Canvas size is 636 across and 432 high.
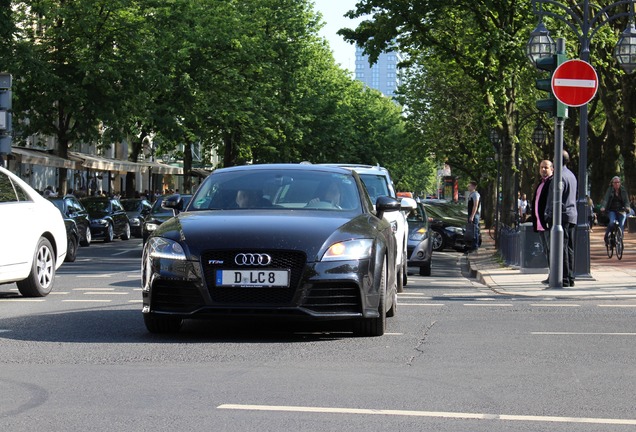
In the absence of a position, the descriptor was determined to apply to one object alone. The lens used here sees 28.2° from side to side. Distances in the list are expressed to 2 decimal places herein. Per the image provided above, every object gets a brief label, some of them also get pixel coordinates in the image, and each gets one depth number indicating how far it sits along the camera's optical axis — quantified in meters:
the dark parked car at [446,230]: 40.22
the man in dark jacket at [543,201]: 18.06
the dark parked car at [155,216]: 26.77
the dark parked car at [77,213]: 35.09
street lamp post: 19.56
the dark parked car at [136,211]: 46.88
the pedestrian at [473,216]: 32.75
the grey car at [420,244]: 23.56
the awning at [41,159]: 46.84
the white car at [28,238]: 13.81
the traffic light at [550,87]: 17.50
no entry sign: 17.56
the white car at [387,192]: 17.03
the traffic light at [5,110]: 29.02
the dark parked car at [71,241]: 26.52
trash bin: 21.81
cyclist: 27.05
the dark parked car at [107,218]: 41.06
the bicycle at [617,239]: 27.83
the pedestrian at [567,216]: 17.53
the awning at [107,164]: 56.91
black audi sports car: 9.74
